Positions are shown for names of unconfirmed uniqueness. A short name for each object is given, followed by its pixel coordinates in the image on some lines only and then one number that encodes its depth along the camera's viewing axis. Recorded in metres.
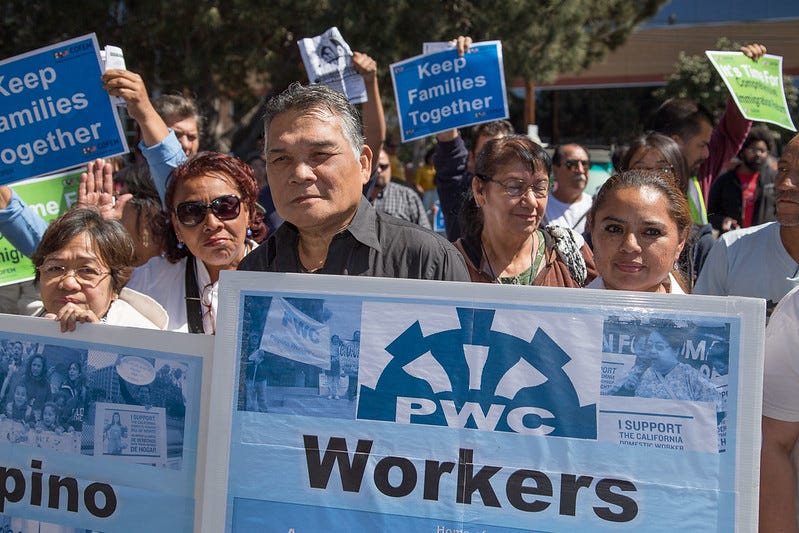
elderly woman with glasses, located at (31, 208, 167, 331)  2.55
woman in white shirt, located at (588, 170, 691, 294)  2.38
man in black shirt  2.21
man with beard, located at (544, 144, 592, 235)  5.23
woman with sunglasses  2.82
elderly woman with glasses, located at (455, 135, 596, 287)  3.23
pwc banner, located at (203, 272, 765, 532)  1.75
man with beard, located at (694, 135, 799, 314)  2.87
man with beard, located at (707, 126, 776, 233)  6.71
